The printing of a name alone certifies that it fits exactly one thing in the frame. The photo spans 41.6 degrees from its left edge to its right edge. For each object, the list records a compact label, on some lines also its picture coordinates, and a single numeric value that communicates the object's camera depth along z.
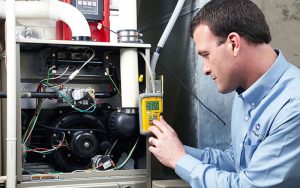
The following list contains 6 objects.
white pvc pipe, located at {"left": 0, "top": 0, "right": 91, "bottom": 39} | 1.57
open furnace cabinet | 1.54
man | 1.15
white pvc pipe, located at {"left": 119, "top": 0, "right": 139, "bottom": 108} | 1.59
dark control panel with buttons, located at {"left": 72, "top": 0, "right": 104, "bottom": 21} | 1.70
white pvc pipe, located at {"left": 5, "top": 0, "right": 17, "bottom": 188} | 1.37
